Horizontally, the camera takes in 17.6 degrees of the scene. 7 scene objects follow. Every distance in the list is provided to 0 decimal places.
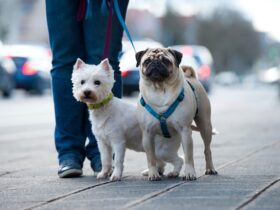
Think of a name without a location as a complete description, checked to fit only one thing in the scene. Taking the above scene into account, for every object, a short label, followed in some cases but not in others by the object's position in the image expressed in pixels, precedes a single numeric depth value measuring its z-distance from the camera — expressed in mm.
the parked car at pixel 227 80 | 91094
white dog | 6531
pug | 6363
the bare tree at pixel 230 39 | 120062
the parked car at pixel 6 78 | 27141
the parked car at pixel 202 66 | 34831
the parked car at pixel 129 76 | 29141
